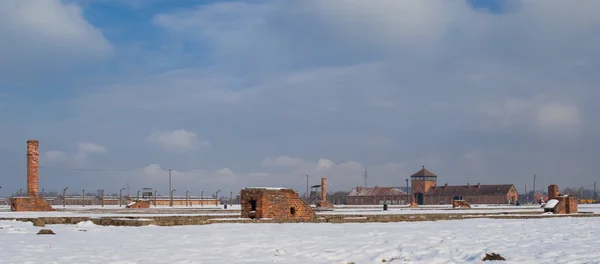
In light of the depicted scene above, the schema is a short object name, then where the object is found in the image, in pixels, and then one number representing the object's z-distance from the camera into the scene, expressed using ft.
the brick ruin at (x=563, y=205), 113.36
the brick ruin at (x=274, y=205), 79.15
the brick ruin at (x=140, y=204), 192.54
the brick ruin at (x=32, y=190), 123.13
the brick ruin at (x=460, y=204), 199.17
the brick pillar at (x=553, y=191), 128.47
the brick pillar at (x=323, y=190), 230.68
